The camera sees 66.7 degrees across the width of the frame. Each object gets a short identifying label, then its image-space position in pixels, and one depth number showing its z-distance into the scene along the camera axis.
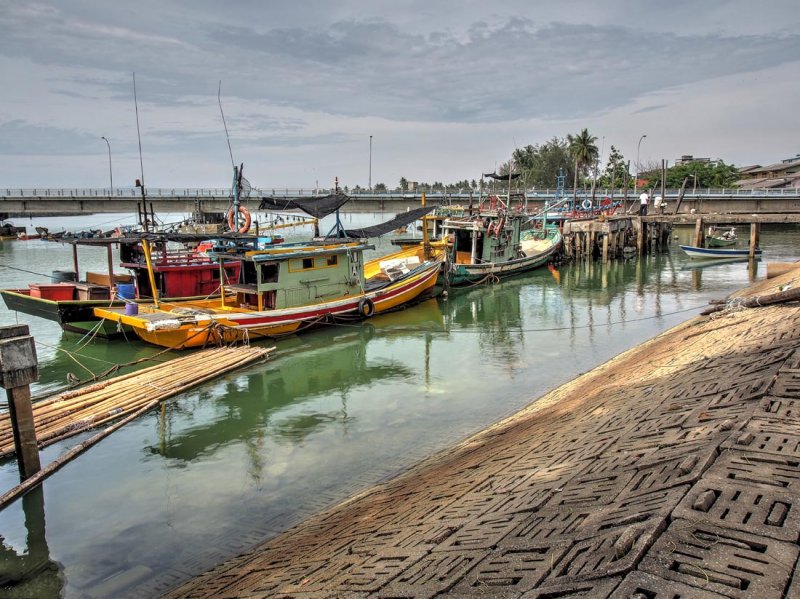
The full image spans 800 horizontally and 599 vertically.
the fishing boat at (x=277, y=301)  18.25
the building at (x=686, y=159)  99.64
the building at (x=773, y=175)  78.69
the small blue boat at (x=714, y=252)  40.34
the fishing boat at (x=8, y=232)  71.69
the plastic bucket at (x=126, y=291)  21.23
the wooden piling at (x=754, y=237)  39.07
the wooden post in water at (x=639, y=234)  45.25
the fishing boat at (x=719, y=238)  44.66
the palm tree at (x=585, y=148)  91.12
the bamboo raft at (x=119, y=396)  11.05
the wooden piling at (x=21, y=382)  8.61
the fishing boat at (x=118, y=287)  19.89
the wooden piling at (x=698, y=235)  41.25
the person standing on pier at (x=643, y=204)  47.09
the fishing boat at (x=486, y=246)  32.69
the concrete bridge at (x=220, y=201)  61.25
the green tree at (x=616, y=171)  90.46
